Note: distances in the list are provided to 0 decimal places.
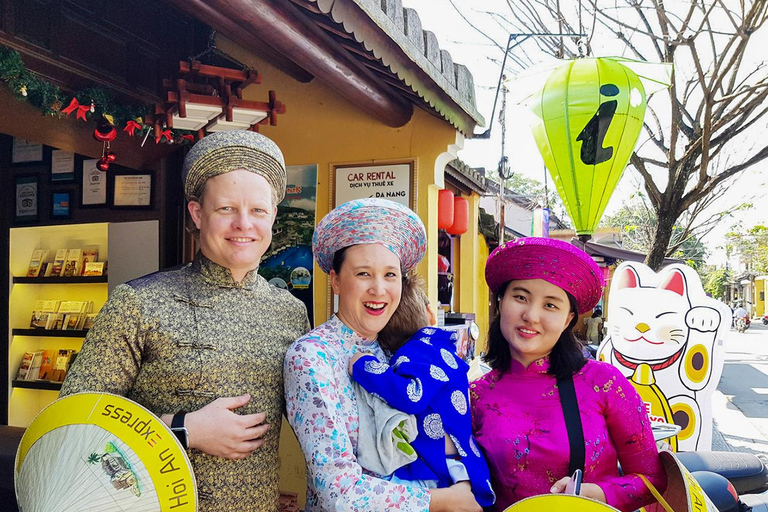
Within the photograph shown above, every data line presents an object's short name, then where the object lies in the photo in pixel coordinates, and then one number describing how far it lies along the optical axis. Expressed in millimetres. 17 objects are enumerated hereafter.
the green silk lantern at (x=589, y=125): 3686
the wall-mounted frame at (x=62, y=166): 4605
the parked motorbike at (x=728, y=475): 3334
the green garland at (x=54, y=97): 2770
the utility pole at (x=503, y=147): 10281
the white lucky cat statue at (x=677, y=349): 4402
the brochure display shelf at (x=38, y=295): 4879
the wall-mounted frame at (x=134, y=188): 4242
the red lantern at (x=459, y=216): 6543
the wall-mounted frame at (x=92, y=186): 4445
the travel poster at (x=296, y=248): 4668
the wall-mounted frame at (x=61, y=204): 4617
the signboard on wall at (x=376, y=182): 4543
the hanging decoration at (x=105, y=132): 3420
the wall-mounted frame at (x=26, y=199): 4793
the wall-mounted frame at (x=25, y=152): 4785
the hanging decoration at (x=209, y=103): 3172
